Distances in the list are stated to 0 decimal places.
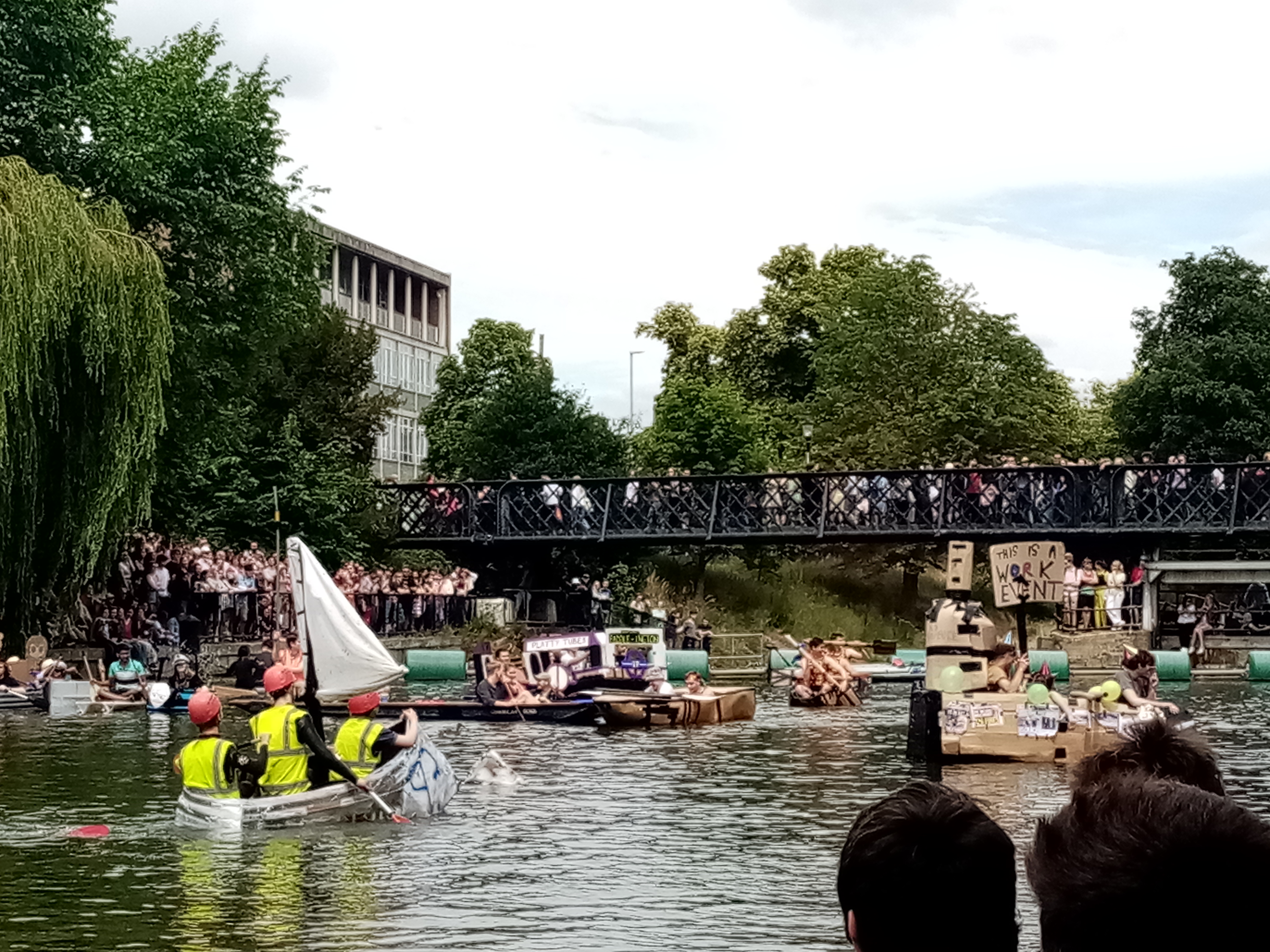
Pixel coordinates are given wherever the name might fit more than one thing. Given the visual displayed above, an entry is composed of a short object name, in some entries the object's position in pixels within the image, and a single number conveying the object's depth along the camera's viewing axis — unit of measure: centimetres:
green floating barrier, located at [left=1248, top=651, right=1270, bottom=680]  5172
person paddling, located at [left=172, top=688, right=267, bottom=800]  1919
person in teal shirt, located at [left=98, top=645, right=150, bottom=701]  3978
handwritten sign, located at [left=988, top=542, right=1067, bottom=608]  2841
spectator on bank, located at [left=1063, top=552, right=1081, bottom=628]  5906
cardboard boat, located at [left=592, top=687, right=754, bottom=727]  3538
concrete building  10481
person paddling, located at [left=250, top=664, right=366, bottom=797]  1992
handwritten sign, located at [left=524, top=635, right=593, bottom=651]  3866
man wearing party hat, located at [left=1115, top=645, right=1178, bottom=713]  3150
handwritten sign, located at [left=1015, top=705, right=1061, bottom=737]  2708
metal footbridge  6166
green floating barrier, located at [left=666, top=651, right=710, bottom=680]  4900
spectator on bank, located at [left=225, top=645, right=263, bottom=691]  3997
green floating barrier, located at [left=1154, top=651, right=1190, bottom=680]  4981
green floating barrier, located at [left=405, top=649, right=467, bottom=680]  5184
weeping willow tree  3519
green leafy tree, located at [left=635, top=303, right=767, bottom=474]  7806
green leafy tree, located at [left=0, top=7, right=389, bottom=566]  4384
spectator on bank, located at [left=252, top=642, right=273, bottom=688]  3894
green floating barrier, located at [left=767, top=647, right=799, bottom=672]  5272
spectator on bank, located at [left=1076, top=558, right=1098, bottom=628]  5991
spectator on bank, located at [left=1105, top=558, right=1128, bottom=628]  5916
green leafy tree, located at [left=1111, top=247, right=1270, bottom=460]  7269
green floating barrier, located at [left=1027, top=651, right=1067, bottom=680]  4984
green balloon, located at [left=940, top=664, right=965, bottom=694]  2784
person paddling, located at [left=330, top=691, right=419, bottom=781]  2105
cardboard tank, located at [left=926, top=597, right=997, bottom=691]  2770
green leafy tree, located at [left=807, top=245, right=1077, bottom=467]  7625
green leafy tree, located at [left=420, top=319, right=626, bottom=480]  7406
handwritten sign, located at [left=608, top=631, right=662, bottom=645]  3912
